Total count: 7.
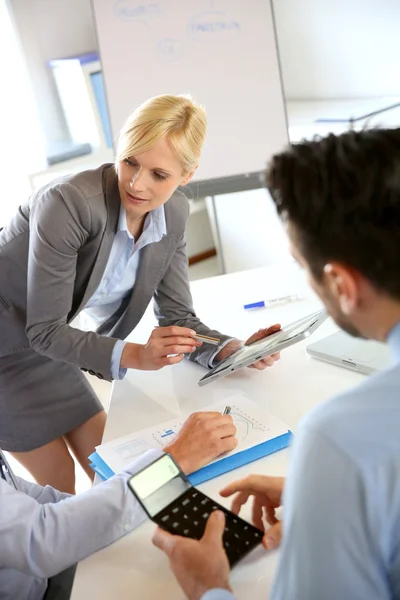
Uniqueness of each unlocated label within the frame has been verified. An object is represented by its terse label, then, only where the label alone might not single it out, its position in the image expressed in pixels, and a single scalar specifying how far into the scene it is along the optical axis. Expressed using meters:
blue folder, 1.02
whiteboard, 2.31
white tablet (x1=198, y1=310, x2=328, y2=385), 1.25
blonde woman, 1.35
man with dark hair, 0.55
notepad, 1.04
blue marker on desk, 1.66
